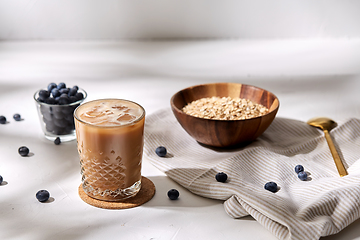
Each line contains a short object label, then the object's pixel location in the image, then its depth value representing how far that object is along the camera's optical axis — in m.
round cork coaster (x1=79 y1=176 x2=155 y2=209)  1.11
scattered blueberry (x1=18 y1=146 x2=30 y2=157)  1.37
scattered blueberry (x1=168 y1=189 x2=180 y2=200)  1.15
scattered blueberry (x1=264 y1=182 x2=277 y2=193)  1.16
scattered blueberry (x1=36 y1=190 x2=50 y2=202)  1.12
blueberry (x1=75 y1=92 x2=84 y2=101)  1.47
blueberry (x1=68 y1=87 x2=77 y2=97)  1.48
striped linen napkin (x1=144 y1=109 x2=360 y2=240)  1.01
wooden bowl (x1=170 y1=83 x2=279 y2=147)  1.31
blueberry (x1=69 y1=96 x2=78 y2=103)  1.45
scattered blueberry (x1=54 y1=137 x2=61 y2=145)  1.47
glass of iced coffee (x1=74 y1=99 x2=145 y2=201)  1.04
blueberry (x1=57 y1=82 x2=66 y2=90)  1.52
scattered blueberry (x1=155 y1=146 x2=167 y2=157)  1.36
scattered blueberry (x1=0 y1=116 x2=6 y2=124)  1.64
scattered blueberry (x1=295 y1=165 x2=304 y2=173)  1.25
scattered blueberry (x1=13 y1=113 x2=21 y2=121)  1.66
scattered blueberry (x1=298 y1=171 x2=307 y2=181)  1.22
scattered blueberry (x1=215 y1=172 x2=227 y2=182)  1.18
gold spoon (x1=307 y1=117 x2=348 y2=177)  1.27
